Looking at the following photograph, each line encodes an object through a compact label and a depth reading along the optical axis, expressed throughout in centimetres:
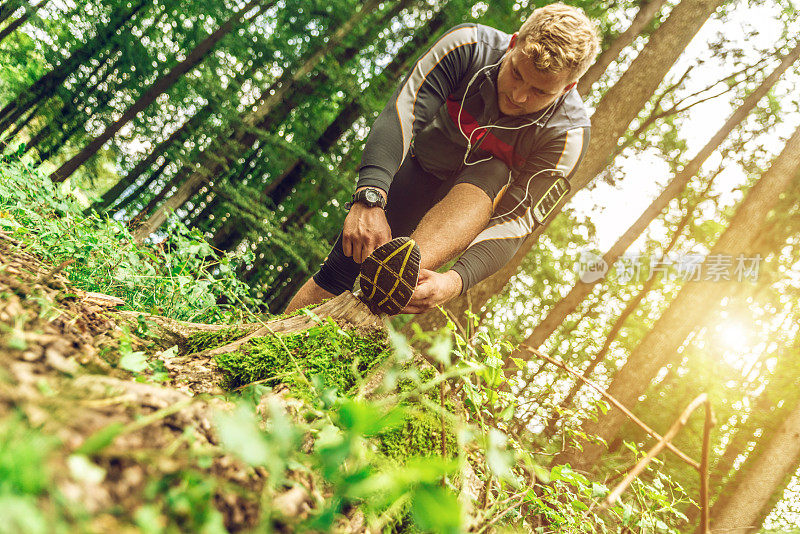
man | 191
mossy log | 113
